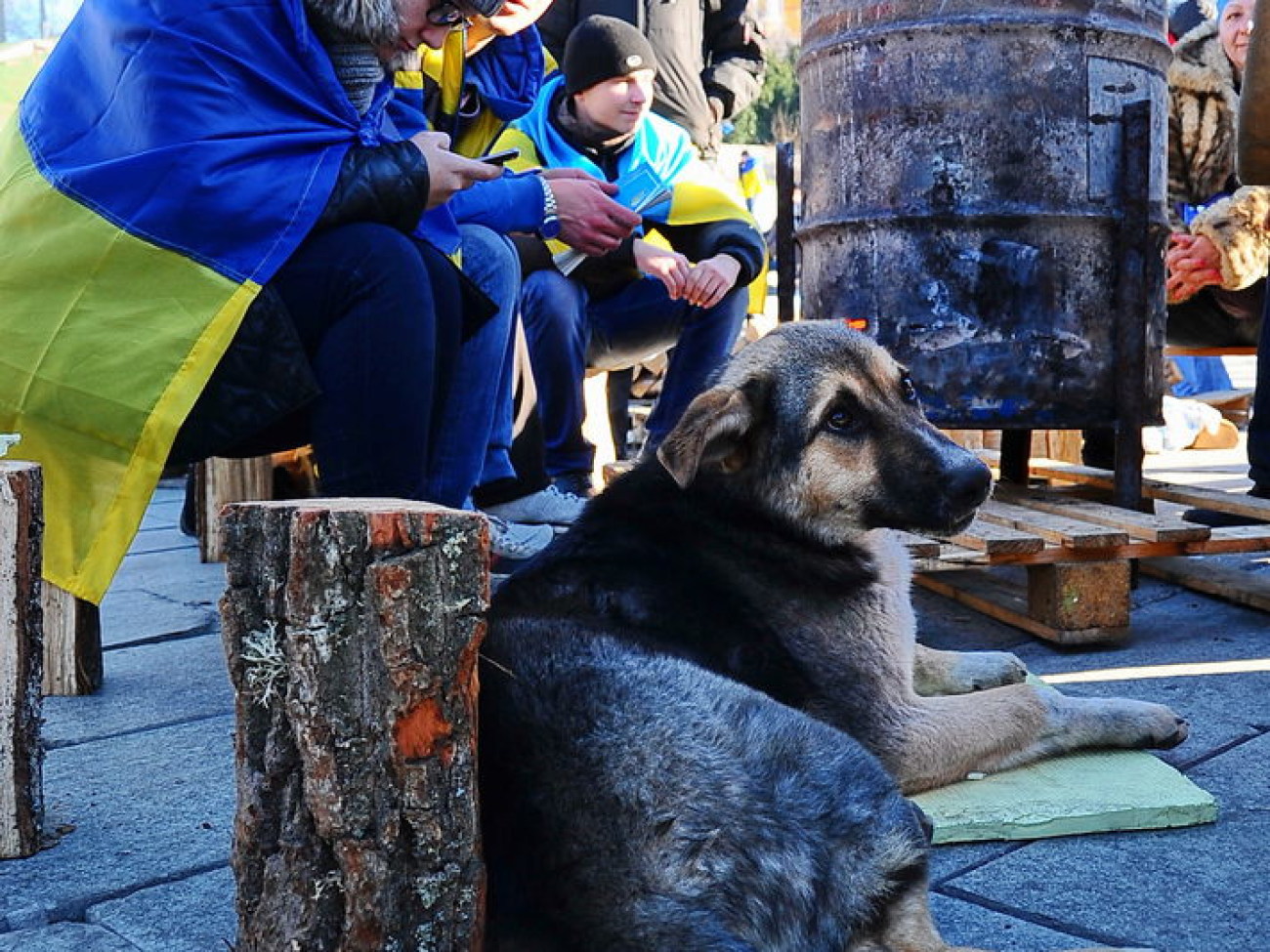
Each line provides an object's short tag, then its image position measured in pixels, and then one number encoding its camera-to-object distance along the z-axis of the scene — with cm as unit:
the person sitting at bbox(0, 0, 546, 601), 307
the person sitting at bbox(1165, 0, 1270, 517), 549
